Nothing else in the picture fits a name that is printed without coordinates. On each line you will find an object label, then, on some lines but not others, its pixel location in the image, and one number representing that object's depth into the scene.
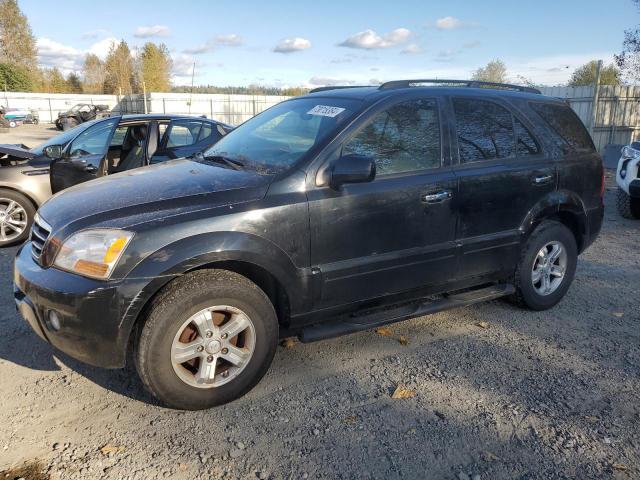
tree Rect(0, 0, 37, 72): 52.84
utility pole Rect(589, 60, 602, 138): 15.38
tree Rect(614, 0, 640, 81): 18.69
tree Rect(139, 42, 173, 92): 59.50
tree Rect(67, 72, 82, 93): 67.94
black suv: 2.83
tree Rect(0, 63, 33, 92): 50.99
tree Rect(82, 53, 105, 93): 69.00
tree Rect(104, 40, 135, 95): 61.75
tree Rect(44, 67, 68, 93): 65.50
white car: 7.84
